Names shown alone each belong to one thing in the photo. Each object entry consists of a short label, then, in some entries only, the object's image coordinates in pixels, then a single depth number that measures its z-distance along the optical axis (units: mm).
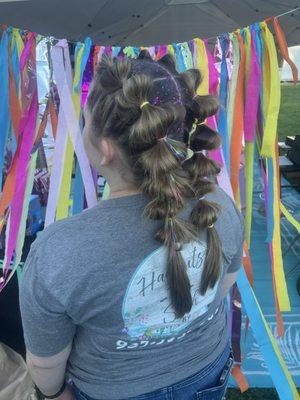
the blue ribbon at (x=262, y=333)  1185
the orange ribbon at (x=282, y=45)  1108
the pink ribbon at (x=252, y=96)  1159
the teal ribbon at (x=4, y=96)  1116
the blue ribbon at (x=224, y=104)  1203
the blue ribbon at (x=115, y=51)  1223
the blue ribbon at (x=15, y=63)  1132
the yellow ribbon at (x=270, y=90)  1105
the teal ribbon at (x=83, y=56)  1148
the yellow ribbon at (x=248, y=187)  1280
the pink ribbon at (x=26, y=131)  1190
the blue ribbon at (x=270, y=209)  1283
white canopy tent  1668
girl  653
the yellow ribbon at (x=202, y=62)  1208
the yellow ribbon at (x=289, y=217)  1398
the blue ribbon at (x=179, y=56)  1231
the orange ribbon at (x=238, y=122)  1183
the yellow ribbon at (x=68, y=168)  1153
